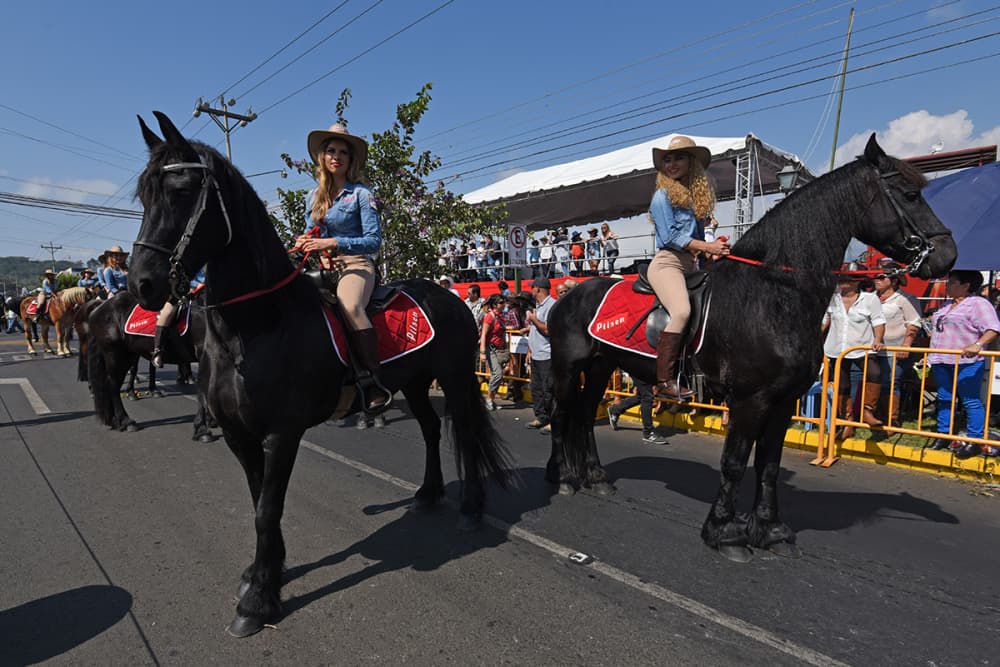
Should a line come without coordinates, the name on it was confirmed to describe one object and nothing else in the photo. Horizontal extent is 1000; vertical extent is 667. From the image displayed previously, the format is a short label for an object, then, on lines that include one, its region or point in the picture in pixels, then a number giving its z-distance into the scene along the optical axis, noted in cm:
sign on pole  1046
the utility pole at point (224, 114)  2341
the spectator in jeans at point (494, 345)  927
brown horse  1388
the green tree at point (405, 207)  1001
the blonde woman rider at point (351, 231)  342
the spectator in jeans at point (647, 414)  685
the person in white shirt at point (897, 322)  689
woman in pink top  570
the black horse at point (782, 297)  345
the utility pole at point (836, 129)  2120
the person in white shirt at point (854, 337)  638
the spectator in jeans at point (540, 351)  782
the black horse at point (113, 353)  743
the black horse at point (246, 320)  252
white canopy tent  1133
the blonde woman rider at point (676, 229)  392
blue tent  762
